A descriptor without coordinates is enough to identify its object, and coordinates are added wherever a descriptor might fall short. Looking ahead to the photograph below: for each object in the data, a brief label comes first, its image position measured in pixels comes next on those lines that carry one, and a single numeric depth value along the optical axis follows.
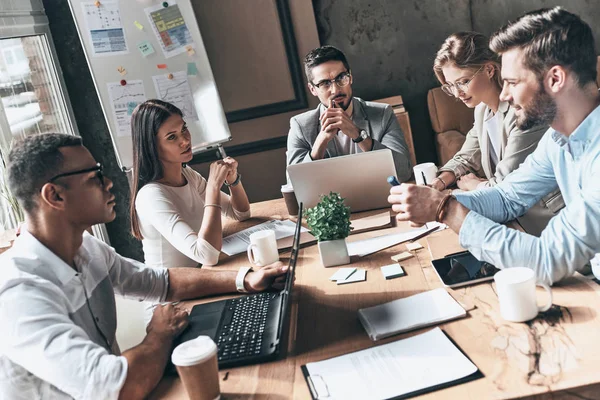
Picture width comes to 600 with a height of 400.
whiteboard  3.46
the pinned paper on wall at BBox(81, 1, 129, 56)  3.42
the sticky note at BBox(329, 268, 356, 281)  1.58
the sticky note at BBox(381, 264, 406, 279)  1.52
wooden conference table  0.98
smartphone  1.39
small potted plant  1.63
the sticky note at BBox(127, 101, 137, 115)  3.56
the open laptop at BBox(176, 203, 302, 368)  1.23
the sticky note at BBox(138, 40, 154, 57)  3.54
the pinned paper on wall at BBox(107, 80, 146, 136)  3.52
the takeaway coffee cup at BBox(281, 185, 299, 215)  2.23
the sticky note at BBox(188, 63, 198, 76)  3.69
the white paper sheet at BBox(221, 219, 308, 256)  2.02
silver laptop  2.06
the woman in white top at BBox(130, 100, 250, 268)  2.07
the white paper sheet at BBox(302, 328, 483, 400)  1.02
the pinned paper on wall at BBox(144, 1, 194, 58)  3.56
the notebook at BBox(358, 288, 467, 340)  1.23
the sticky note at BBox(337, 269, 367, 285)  1.54
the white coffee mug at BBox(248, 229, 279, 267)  1.76
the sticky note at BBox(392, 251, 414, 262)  1.63
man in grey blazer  2.60
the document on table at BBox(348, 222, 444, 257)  1.74
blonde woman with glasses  2.11
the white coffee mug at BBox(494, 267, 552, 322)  1.14
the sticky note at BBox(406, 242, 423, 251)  1.69
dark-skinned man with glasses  1.12
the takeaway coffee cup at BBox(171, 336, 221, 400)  1.05
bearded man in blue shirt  1.27
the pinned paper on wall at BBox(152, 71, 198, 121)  3.62
